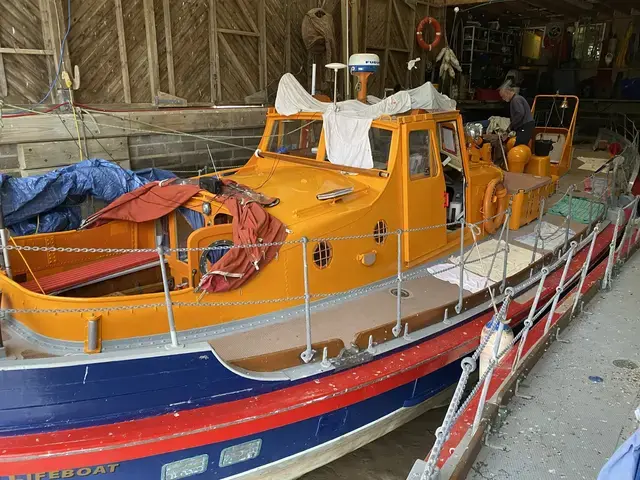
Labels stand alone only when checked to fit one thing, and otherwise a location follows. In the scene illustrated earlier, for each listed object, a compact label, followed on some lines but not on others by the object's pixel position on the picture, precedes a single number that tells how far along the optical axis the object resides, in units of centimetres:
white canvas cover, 462
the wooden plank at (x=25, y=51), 694
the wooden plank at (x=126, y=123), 648
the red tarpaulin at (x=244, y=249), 348
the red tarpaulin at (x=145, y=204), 418
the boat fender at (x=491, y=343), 359
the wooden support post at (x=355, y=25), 1098
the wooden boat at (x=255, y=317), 293
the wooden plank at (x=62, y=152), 654
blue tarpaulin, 517
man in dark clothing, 755
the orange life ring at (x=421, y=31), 1263
